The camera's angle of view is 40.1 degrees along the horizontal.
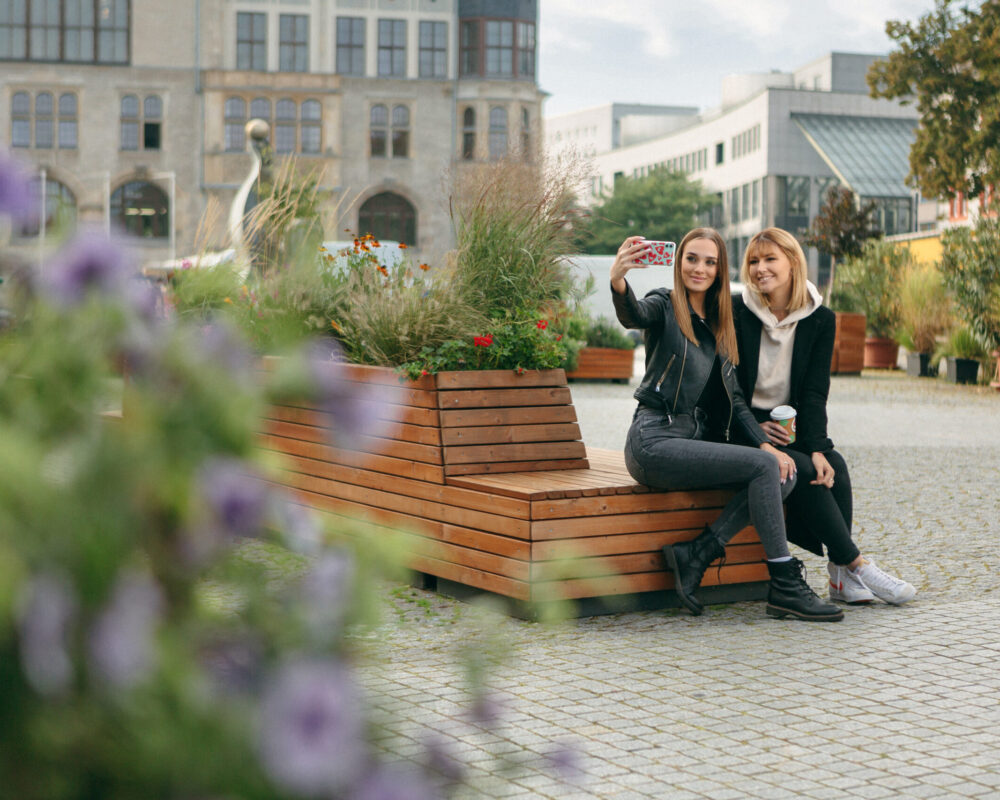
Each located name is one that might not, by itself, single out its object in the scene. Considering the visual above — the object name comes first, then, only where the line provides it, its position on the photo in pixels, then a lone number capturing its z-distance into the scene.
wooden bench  5.50
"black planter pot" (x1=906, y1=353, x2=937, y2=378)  26.19
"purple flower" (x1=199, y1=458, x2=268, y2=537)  1.12
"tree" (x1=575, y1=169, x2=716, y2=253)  81.06
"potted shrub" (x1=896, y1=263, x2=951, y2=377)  26.28
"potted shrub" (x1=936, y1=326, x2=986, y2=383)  23.50
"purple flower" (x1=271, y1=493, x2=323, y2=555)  1.25
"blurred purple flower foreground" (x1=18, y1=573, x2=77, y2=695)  0.99
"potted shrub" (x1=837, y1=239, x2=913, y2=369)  28.39
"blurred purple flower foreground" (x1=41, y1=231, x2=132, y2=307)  1.16
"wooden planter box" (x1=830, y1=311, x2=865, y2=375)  26.09
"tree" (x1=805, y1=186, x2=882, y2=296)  34.44
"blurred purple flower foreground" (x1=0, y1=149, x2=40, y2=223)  1.15
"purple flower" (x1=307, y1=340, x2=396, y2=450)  1.23
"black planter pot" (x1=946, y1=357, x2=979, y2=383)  23.75
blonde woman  6.04
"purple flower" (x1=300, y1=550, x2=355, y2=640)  1.17
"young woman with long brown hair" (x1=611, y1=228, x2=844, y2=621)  5.64
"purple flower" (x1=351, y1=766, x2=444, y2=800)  1.06
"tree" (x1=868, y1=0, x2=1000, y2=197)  26.06
